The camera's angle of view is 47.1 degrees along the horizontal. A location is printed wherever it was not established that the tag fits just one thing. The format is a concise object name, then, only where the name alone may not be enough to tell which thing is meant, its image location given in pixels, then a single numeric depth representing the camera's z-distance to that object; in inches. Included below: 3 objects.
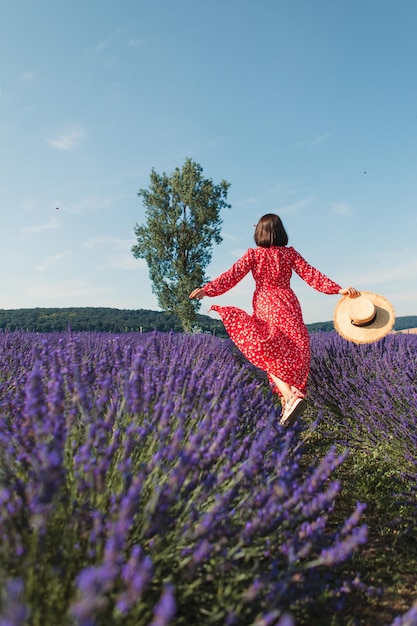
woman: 134.2
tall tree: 735.1
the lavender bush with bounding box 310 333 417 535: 112.7
